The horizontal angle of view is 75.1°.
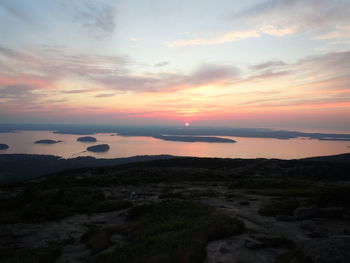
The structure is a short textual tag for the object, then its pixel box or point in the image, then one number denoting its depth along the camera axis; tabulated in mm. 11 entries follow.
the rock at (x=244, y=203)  14886
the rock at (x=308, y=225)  9195
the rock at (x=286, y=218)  10641
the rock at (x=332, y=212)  10578
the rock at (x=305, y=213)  10780
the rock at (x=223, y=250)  7111
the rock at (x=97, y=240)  8555
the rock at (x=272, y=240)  7430
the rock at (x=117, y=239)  9092
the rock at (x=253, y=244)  7258
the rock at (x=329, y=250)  5519
